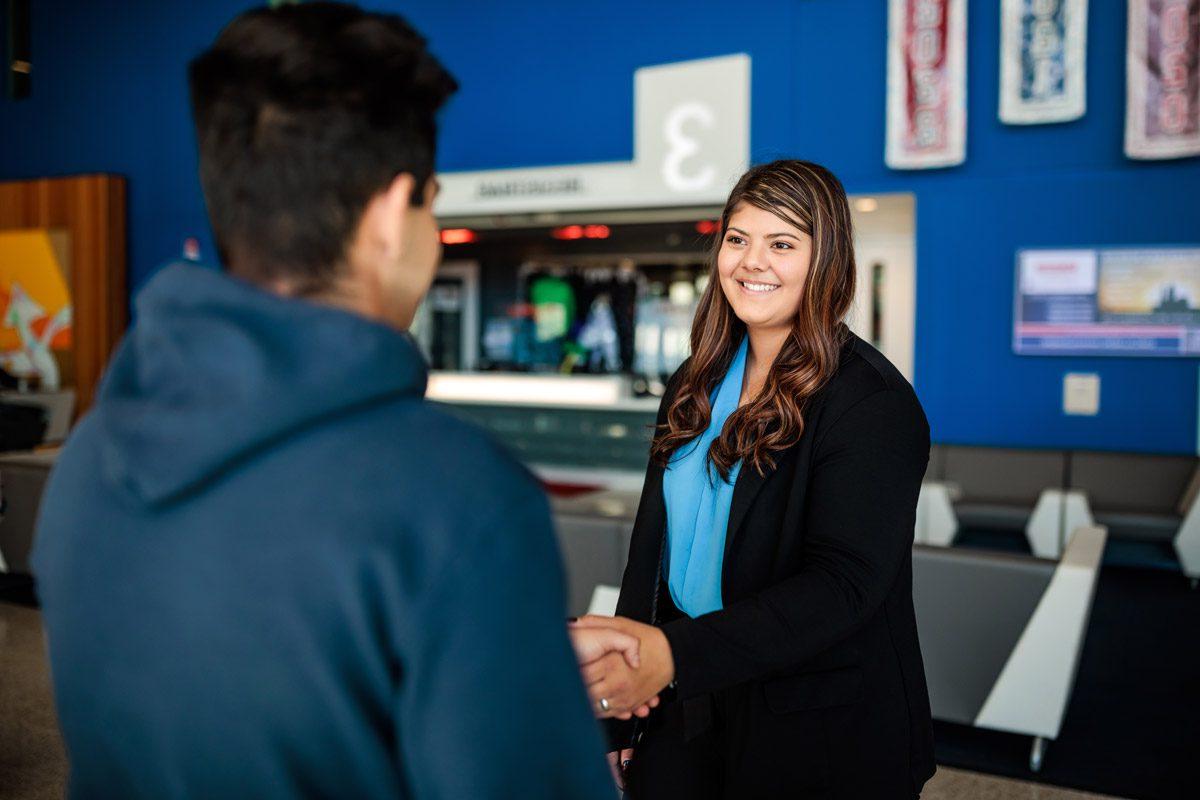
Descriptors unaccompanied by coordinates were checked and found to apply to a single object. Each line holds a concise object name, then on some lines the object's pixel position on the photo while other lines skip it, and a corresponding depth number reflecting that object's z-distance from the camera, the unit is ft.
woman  4.28
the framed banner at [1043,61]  19.69
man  2.06
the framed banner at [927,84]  20.36
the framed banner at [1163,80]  18.84
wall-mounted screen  19.35
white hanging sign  21.90
